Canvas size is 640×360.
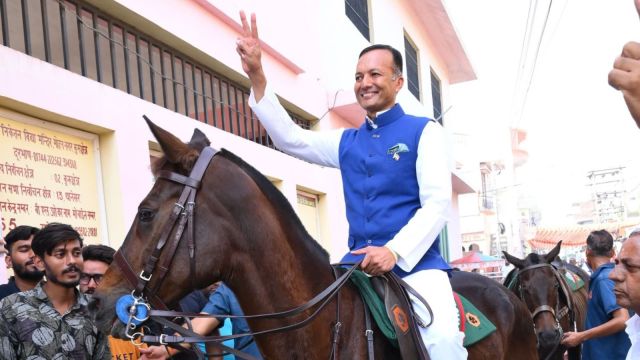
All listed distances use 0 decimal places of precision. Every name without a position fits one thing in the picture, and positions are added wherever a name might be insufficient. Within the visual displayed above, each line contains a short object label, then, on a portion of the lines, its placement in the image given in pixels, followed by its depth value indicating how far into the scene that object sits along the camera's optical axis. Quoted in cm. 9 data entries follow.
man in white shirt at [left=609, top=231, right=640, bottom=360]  270
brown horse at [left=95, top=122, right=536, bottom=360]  269
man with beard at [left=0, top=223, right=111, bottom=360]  367
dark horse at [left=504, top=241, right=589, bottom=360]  639
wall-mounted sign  545
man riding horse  307
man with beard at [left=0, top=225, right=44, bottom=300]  468
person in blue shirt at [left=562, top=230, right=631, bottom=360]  508
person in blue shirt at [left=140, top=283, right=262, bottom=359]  400
